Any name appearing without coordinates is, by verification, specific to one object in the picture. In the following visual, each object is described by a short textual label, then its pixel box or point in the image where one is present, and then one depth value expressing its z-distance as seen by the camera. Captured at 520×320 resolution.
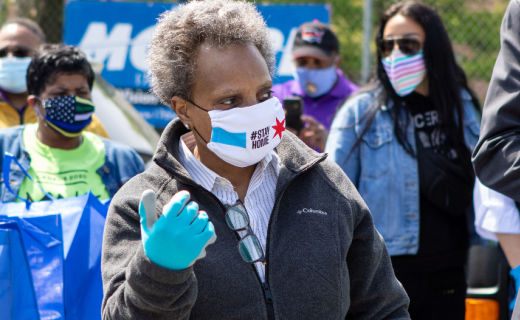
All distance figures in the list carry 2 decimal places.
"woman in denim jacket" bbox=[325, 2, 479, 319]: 7.36
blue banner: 15.93
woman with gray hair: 3.92
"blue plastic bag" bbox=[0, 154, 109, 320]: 5.46
